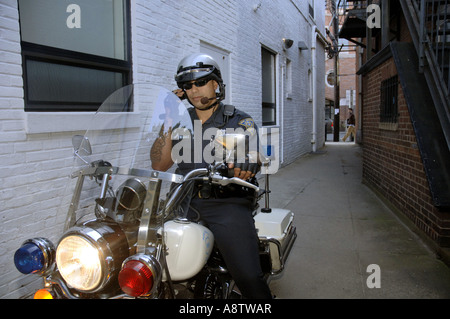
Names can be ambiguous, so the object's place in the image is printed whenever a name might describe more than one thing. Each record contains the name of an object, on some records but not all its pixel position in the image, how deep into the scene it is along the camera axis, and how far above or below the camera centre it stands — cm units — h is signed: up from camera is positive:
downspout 1518 +176
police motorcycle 150 -40
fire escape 412 +37
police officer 206 -39
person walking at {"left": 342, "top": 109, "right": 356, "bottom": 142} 2223 -7
